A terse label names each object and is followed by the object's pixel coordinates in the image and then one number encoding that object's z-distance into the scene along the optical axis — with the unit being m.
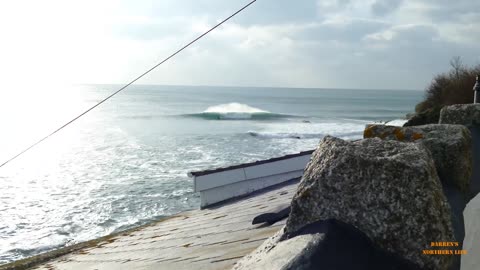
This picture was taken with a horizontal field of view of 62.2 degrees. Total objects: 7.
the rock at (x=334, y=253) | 2.07
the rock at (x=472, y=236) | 2.30
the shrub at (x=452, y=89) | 18.95
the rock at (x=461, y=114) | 4.16
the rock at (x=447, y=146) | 3.09
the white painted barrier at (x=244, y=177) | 8.09
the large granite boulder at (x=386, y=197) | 2.07
